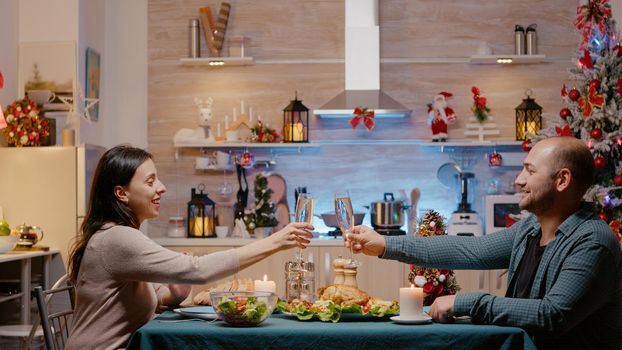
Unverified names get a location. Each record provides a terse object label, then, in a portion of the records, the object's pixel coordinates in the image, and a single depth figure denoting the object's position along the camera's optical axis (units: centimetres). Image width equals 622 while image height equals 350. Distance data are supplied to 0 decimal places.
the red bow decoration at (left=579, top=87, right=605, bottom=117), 532
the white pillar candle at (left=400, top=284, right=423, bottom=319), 254
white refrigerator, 585
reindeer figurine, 676
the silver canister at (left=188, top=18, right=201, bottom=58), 681
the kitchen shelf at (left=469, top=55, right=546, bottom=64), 664
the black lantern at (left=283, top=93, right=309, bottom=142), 672
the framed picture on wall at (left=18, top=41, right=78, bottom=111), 631
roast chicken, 268
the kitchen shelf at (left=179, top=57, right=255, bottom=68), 672
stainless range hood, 654
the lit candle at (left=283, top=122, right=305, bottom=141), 675
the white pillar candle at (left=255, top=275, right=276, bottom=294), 281
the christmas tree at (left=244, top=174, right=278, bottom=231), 657
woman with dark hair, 261
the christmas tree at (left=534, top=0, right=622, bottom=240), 525
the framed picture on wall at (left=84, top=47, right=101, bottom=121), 651
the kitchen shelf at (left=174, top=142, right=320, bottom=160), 669
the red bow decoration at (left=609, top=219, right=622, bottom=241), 513
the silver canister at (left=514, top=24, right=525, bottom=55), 672
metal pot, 643
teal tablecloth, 239
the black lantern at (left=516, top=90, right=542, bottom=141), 667
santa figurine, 671
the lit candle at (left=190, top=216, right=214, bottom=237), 666
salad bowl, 245
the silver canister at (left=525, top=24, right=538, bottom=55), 670
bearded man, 247
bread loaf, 279
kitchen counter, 640
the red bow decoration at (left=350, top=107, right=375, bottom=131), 649
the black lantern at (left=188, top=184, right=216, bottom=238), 667
